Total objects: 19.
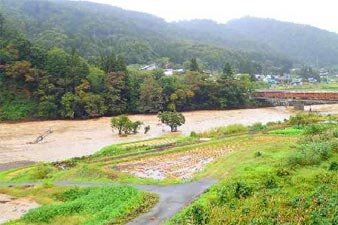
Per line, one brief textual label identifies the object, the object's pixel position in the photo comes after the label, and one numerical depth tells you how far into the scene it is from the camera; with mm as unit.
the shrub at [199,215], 17281
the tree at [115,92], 78062
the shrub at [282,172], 24119
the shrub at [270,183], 22000
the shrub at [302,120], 51509
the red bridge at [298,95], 78688
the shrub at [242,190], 20297
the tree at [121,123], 55281
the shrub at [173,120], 57188
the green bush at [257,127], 49072
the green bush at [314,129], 40266
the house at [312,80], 151175
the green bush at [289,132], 42375
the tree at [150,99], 79938
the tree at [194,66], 99062
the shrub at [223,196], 19922
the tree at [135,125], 55859
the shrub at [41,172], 30844
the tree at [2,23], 92925
